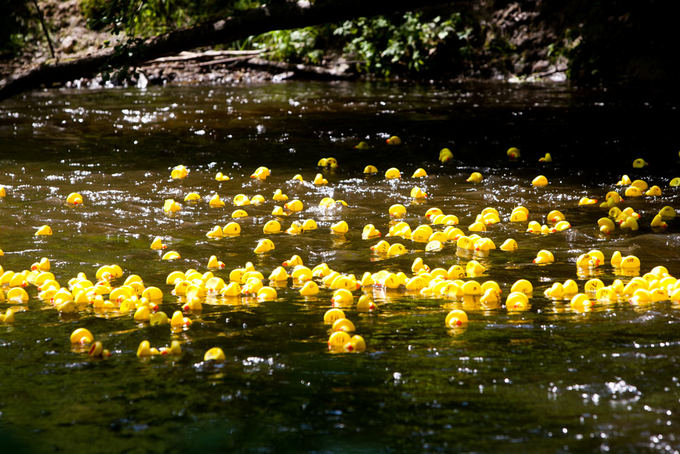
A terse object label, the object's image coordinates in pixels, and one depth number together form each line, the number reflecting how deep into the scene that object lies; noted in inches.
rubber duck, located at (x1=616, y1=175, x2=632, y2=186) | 679.7
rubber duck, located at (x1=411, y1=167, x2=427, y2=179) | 734.5
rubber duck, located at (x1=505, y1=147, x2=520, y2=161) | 798.5
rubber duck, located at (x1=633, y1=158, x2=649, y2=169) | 738.7
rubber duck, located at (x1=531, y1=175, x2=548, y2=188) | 692.7
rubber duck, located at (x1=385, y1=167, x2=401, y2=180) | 737.0
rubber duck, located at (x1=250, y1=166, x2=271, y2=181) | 748.6
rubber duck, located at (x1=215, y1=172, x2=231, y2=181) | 743.7
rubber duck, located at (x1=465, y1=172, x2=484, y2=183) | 713.6
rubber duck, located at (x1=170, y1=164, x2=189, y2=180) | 750.5
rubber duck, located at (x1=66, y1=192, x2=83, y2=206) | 655.1
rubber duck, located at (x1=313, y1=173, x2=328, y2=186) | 717.3
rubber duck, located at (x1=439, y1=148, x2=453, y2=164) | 799.1
